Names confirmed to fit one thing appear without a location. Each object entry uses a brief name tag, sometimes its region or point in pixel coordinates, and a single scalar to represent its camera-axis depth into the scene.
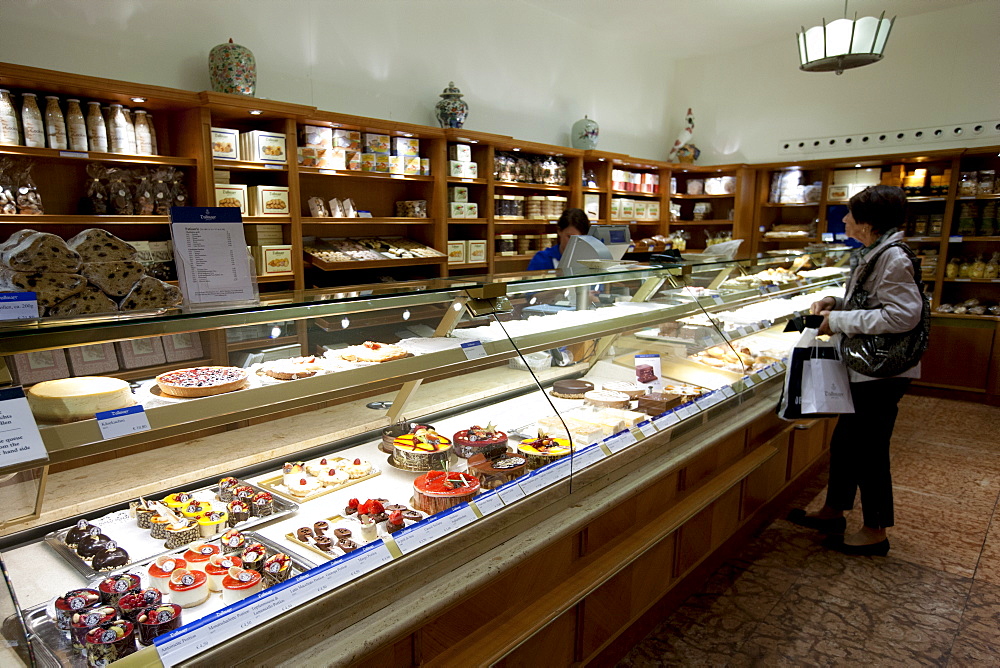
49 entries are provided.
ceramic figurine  8.97
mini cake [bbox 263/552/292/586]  1.61
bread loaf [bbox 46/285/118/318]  1.56
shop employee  5.13
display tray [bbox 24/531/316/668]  1.29
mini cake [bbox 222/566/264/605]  1.56
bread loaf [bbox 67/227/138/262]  1.65
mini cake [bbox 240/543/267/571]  1.65
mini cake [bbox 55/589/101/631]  1.38
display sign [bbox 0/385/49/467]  1.25
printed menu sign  1.62
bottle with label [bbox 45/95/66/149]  3.63
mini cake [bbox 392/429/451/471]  2.31
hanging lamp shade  4.62
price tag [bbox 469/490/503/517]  1.90
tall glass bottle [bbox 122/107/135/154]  3.92
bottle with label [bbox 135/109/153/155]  4.00
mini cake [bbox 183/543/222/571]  1.62
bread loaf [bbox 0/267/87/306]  1.51
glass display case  1.41
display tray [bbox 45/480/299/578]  1.68
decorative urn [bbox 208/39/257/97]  4.31
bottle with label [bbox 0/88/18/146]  3.45
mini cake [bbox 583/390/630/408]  2.93
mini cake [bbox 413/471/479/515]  1.95
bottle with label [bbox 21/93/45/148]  3.53
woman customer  3.08
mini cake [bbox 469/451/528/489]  2.11
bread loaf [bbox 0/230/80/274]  1.51
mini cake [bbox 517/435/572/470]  2.28
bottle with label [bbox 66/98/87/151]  3.70
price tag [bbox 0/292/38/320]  1.36
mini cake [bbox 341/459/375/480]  2.26
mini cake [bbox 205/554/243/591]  1.60
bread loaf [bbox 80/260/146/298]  1.63
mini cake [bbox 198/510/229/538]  1.85
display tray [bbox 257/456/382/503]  2.11
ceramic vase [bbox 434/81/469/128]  5.95
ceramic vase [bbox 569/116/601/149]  7.40
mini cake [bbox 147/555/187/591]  1.57
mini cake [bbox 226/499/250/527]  1.92
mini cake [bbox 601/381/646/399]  3.05
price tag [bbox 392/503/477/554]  1.69
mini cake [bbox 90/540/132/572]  1.66
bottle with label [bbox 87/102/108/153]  3.77
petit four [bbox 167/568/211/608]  1.52
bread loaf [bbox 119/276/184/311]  1.67
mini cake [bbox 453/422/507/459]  2.37
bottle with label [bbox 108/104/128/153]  3.86
